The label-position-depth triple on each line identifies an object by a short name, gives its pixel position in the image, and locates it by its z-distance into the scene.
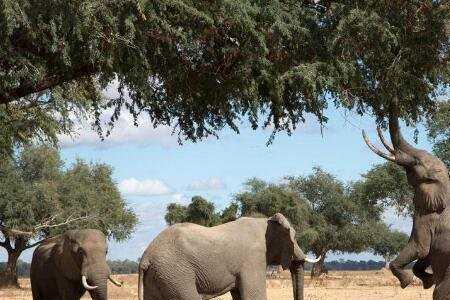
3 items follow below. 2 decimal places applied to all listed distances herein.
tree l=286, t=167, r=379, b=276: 85.81
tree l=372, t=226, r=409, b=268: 96.12
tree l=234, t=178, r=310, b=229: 80.75
